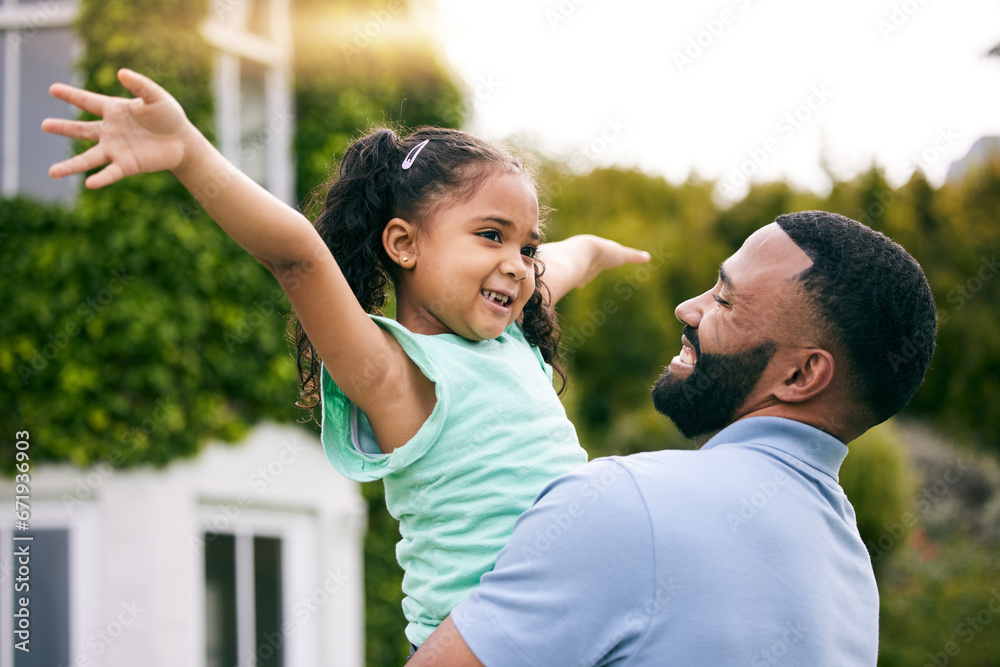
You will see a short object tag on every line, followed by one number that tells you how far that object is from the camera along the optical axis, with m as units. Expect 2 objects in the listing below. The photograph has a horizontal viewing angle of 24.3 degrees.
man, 1.87
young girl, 1.93
